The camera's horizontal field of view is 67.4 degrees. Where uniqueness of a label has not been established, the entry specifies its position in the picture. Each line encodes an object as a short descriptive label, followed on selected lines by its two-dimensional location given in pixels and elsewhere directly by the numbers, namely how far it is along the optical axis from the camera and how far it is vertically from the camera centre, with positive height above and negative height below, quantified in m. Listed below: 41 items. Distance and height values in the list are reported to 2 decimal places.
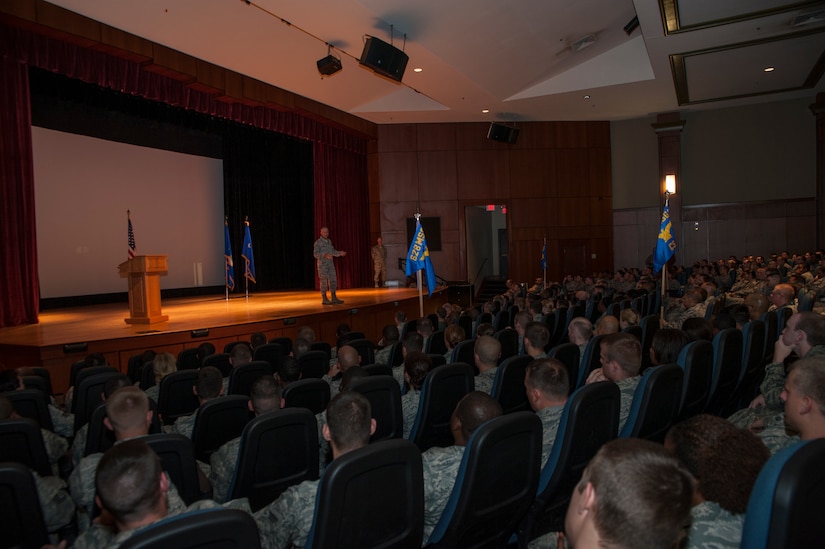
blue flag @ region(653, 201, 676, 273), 9.38 -0.04
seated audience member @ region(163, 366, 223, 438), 3.91 -0.80
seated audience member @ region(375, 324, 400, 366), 6.54 -0.91
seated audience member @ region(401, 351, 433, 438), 3.82 -0.84
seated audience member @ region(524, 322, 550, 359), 4.81 -0.72
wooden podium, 8.95 -0.39
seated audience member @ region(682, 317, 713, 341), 4.57 -0.67
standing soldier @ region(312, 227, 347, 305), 12.16 -0.18
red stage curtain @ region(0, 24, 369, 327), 8.94 +2.63
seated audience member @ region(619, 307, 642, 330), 6.41 -0.78
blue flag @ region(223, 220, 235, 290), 13.60 -0.13
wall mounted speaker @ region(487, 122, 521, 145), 16.56 +3.10
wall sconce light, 17.31 +1.63
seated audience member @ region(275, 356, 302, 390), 4.51 -0.84
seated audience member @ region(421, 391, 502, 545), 2.33 -0.85
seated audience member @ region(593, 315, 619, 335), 5.43 -0.73
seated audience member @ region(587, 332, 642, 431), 3.65 -0.68
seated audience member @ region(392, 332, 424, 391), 5.10 -0.76
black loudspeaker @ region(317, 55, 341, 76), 10.77 +3.31
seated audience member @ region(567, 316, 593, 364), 5.27 -0.75
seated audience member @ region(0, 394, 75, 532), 2.49 -0.98
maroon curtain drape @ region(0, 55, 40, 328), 9.18 +0.97
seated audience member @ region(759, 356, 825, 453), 2.17 -0.58
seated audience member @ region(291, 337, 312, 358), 5.68 -0.86
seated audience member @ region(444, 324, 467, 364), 5.66 -0.80
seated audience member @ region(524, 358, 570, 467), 3.09 -0.70
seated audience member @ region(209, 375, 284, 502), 2.88 -0.99
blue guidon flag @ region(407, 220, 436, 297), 9.05 -0.07
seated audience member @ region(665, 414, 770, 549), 1.63 -0.64
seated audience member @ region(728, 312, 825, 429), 3.46 -0.70
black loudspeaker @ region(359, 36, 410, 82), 9.55 +3.07
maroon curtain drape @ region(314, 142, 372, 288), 16.73 +1.31
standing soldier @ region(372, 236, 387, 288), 17.08 -0.23
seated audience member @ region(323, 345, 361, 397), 4.54 -0.80
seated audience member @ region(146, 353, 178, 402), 5.14 -0.89
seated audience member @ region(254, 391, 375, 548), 2.07 -0.80
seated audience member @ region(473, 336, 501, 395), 4.46 -0.77
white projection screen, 11.62 +1.07
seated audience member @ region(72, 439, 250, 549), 1.75 -0.64
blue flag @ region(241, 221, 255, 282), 13.32 +0.01
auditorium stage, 7.46 -0.98
